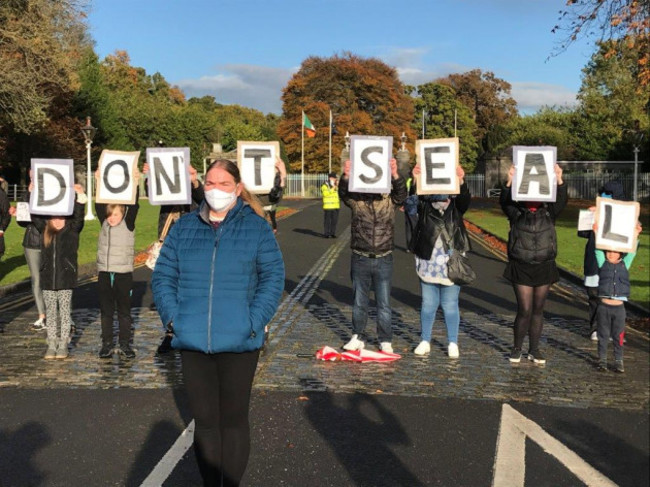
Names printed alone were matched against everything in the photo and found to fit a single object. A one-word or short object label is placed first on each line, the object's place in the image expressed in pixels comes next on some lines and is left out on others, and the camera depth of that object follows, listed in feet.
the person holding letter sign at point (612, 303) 25.99
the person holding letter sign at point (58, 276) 27.35
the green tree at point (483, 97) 357.41
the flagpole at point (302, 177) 236.43
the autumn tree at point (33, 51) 97.91
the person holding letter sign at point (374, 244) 27.45
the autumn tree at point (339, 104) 254.27
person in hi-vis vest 82.43
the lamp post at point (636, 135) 143.23
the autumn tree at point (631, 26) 45.92
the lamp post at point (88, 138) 109.35
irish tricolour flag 200.34
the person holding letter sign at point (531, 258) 26.09
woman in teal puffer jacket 13.34
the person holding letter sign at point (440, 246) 27.22
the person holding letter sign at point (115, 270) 27.50
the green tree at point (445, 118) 325.42
